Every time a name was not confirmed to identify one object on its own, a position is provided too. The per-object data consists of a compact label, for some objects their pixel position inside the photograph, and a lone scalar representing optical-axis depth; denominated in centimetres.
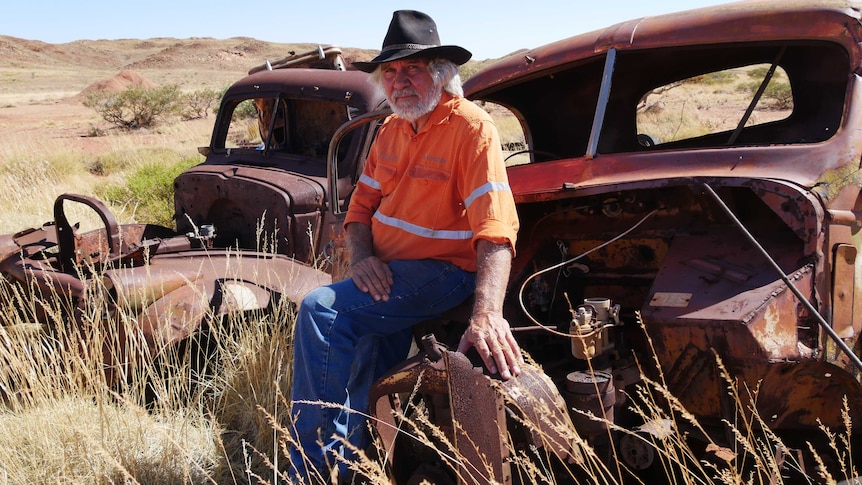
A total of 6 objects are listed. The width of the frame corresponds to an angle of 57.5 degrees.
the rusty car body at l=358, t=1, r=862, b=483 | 260
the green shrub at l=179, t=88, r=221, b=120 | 2930
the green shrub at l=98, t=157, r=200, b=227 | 938
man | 290
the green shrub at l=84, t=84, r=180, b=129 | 2506
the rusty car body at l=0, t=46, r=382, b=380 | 420
